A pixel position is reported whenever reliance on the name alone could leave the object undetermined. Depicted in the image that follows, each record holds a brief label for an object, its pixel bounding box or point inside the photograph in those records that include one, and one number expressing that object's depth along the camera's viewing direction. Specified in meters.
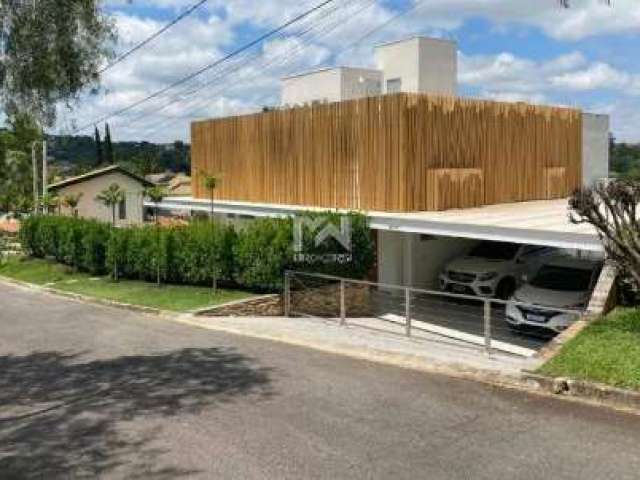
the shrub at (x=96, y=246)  26.44
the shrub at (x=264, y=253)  18.83
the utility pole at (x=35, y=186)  37.12
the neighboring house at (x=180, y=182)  61.25
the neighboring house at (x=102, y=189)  45.78
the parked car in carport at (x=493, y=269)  20.09
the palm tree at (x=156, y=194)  29.97
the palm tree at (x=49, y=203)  34.91
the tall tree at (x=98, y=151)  82.38
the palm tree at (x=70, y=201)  34.34
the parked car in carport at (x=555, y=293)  15.73
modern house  20.00
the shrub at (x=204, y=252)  20.34
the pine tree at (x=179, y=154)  132.88
